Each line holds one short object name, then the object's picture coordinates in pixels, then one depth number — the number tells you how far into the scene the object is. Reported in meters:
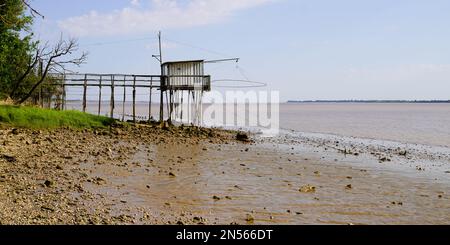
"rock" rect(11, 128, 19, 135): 23.97
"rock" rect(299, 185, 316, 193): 15.33
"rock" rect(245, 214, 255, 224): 11.14
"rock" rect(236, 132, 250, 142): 33.00
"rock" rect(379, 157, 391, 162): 24.33
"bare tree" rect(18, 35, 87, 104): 34.74
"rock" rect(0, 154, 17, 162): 16.70
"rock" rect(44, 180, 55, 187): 13.23
